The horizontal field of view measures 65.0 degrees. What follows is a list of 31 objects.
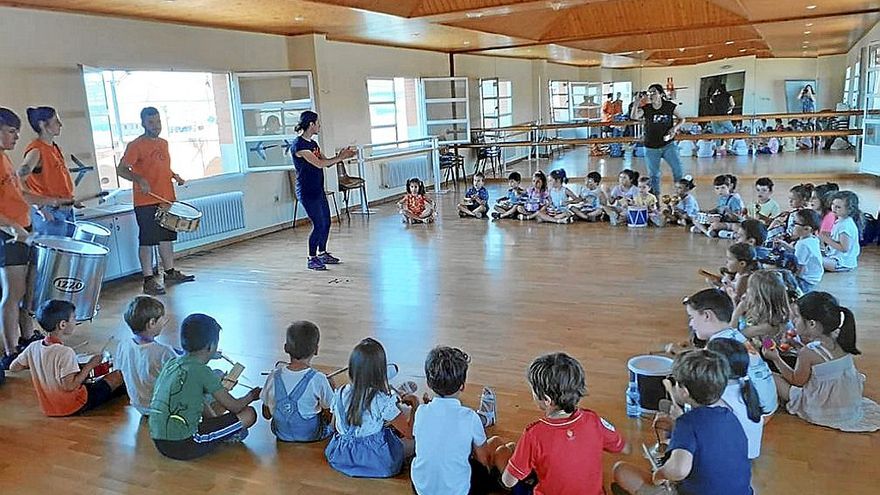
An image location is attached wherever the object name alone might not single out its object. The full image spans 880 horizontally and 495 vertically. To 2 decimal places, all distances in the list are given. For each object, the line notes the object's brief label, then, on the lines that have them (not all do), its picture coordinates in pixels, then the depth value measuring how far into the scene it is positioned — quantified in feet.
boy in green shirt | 9.07
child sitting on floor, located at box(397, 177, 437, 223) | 27.27
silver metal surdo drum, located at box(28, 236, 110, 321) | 13.44
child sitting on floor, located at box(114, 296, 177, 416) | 9.93
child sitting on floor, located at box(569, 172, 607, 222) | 25.79
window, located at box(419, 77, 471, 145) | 38.52
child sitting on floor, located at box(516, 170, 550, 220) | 26.53
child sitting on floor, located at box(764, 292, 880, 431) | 9.12
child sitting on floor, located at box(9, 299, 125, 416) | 10.73
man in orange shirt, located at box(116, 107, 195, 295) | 17.83
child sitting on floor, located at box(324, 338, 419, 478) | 8.39
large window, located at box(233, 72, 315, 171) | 26.40
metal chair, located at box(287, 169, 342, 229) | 28.91
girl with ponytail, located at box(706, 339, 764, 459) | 7.68
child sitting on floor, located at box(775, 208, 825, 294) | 14.89
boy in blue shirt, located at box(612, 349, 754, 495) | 6.56
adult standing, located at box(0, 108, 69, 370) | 13.06
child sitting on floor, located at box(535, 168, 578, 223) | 25.99
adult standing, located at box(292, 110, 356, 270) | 19.25
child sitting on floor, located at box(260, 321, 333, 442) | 9.34
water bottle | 9.84
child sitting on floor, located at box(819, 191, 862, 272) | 16.72
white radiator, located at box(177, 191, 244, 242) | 24.11
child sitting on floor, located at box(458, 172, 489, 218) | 27.96
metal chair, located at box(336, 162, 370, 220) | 29.35
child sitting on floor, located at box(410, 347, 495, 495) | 7.66
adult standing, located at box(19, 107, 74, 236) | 14.73
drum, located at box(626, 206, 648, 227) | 24.14
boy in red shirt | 6.89
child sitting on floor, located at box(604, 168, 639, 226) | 24.72
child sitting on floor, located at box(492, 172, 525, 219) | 27.27
